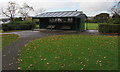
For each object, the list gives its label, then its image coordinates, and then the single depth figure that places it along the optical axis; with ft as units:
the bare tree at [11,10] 64.68
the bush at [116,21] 36.98
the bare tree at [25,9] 71.92
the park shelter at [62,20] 40.90
